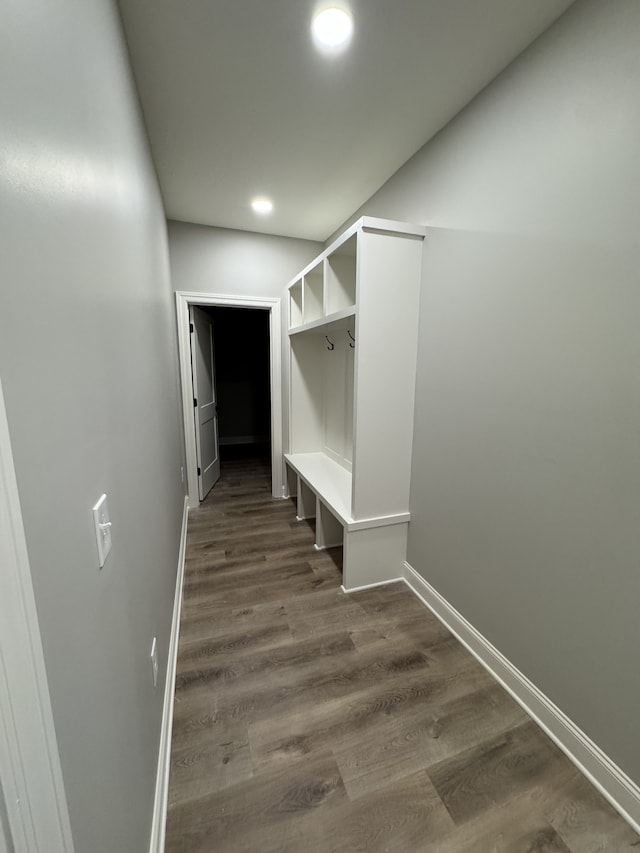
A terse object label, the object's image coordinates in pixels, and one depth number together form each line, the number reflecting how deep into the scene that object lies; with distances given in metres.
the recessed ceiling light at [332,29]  1.27
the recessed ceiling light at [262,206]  2.67
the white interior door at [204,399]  3.46
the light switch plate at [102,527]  0.71
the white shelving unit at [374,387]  1.96
